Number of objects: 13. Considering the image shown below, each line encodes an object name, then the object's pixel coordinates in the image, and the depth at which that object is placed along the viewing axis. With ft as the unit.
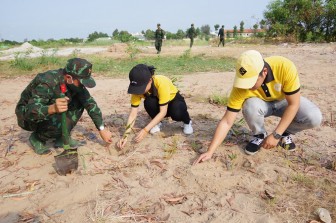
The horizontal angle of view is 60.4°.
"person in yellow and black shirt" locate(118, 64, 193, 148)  8.72
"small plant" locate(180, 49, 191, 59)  34.55
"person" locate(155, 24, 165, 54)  45.64
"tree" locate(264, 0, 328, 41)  58.29
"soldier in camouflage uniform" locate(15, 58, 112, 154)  7.97
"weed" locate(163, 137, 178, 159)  8.71
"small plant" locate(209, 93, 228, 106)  13.75
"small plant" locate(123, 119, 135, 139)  9.32
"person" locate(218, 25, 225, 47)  57.44
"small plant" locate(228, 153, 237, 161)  8.21
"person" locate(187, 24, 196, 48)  57.26
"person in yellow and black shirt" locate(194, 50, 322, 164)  7.00
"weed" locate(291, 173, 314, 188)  7.16
